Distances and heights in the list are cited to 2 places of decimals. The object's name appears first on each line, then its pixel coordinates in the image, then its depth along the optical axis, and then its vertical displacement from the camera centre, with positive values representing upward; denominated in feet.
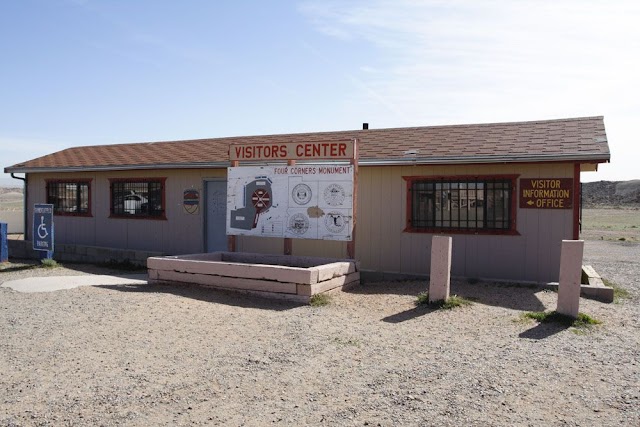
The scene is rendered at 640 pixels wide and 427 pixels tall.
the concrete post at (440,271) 27.91 -3.47
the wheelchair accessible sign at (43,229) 44.73 -2.56
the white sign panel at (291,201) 34.83 -0.13
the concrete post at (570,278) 25.09 -3.38
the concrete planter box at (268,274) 28.60 -4.13
